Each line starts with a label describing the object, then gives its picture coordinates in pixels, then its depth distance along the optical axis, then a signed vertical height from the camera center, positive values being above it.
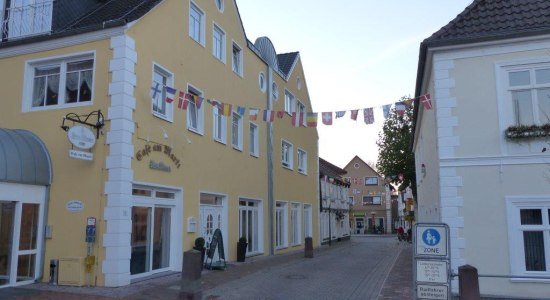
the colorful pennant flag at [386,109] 13.54 +3.09
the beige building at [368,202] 73.19 +3.45
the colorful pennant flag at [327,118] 14.51 +3.06
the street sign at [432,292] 8.24 -1.06
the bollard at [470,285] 8.33 -0.95
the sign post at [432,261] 8.30 -0.57
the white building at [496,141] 10.96 +1.87
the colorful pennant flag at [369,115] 13.92 +3.01
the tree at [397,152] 39.16 +5.72
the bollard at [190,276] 10.60 -1.03
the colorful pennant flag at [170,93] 13.85 +3.68
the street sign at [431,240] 8.40 -0.23
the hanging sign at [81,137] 11.81 +2.09
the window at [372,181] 74.44 +6.52
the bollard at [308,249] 22.09 -0.98
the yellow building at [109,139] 12.03 +2.29
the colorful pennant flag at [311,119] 15.17 +3.21
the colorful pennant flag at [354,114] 14.11 +3.09
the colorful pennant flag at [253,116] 15.83 +3.40
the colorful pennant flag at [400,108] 13.30 +3.06
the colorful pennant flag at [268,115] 16.11 +3.52
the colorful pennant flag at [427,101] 12.56 +3.05
